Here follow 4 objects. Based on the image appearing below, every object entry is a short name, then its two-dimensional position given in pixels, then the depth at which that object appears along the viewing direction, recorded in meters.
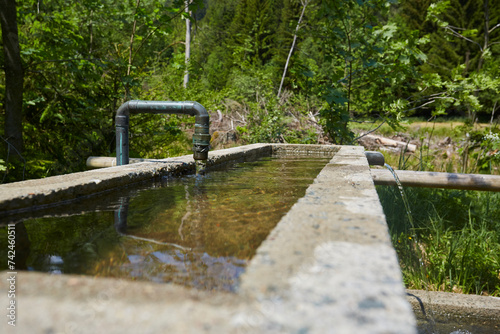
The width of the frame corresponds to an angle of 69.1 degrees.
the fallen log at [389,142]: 8.08
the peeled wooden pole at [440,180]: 2.82
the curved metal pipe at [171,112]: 2.45
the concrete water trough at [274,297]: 0.53
